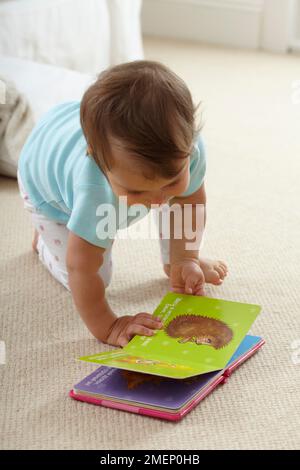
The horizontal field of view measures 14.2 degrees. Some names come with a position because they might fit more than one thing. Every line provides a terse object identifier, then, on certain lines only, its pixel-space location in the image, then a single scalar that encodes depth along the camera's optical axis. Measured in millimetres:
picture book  1459
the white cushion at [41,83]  2253
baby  1435
